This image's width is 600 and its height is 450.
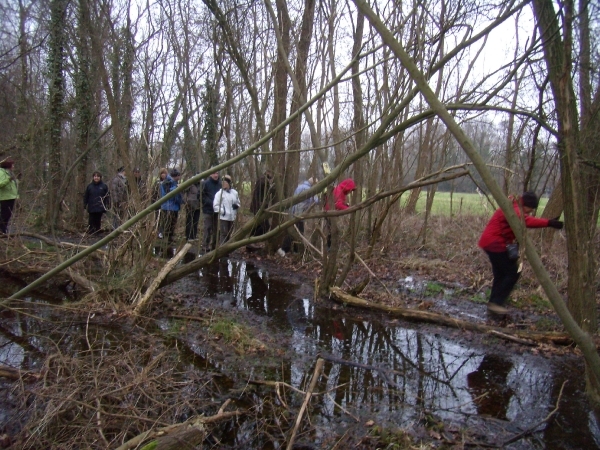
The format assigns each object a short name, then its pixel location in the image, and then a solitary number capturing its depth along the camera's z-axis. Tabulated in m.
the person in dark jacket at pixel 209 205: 10.70
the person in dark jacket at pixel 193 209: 10.95
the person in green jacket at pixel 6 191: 9.10
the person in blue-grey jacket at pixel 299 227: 9.77
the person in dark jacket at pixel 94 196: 11.67
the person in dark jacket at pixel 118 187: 10.76
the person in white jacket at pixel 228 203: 10.11
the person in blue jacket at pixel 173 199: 9.71
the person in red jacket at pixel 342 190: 7.72
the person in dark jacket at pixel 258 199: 10.28
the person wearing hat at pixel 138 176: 7.72
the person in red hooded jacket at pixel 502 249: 5.97
